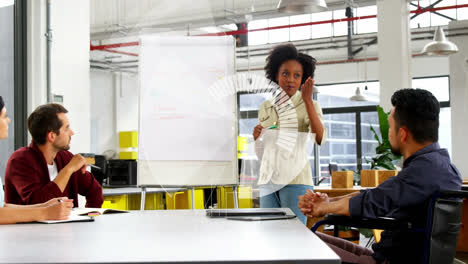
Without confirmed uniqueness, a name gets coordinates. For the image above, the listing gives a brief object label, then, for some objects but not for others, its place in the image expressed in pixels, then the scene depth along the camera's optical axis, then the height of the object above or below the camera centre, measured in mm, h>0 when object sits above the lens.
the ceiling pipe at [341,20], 8873 +2100
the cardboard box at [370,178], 4469 -356
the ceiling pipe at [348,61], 10891 +1604
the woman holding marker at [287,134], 2396 +11
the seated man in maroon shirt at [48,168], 2359 -132
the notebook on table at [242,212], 1935 -276
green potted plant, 5223 -171
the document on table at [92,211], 2088 -290
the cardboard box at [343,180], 4449 -364
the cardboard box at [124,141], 8643 -45
